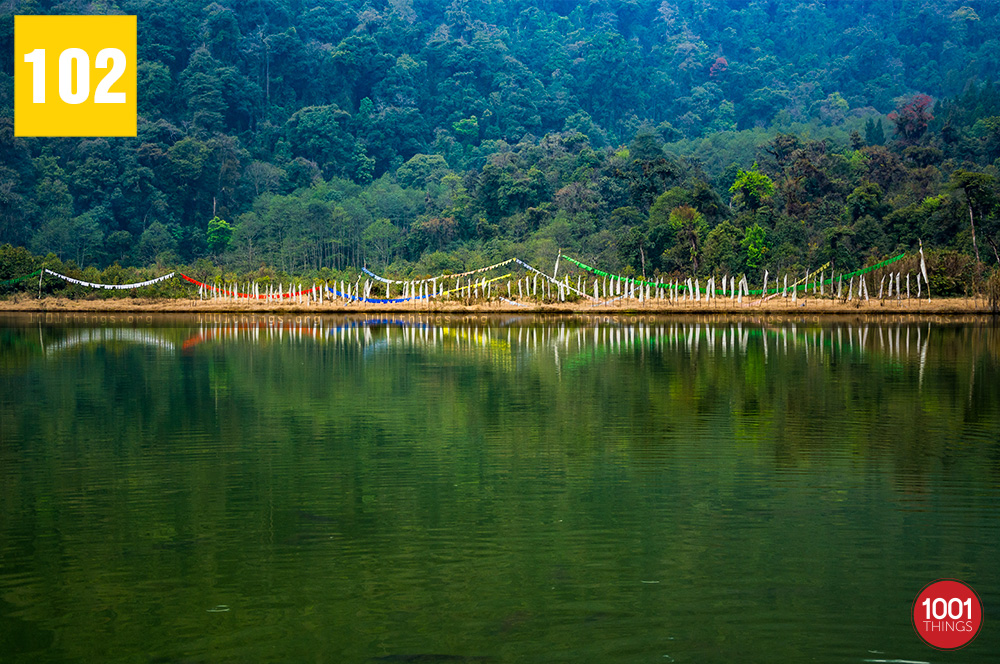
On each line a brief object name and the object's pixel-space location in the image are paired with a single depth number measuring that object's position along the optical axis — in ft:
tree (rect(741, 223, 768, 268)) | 194.08
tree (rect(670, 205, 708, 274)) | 190.39
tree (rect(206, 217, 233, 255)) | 287.28
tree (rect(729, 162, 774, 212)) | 222.48
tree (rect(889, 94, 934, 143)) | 274.36
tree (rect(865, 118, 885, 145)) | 322.96
